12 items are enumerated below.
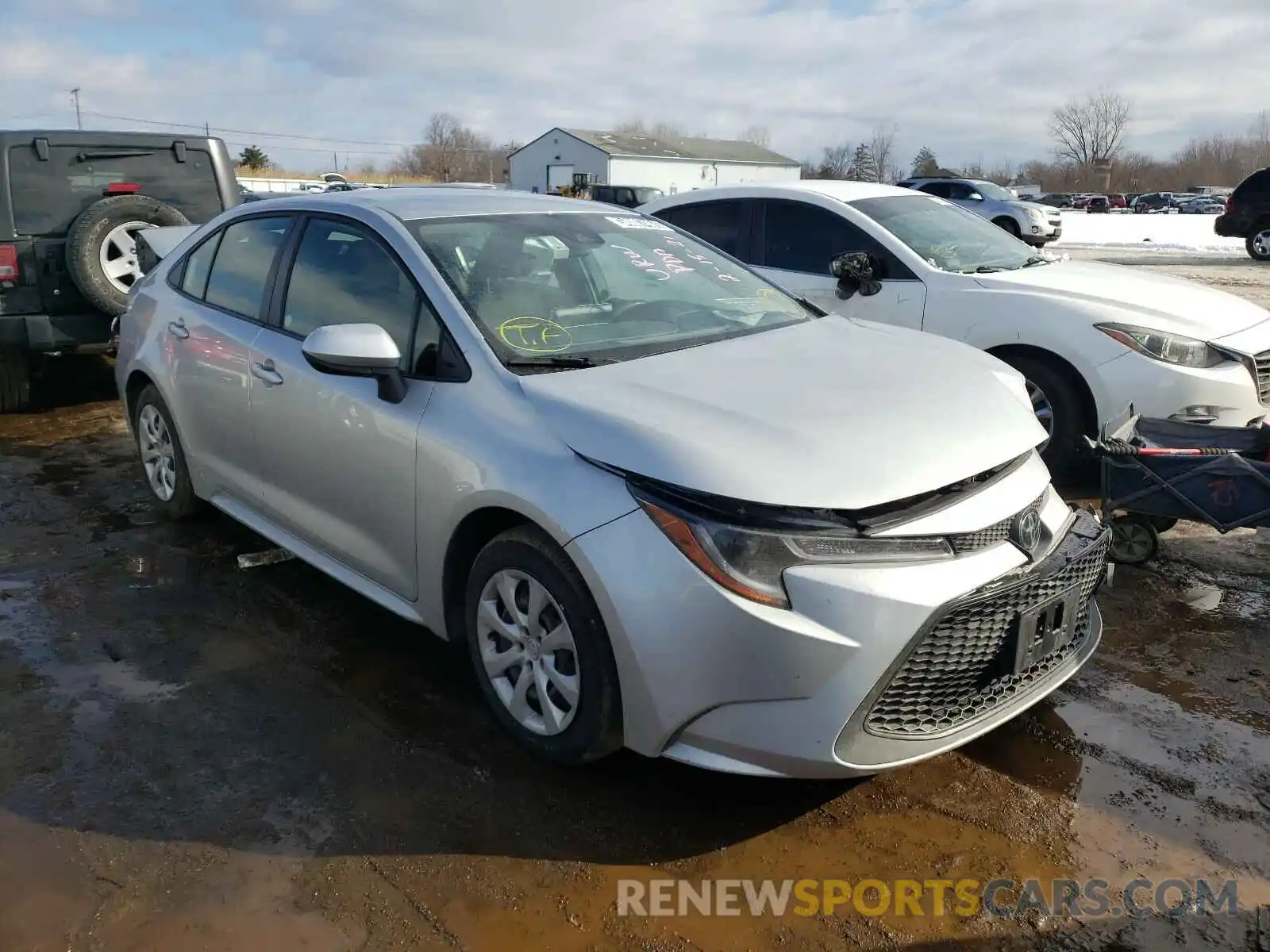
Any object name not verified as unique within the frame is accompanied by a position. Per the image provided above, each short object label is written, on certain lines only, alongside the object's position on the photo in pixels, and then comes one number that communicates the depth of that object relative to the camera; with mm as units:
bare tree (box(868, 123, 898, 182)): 88625
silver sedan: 2453
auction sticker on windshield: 4141
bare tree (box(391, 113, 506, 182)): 105812
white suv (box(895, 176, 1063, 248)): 22562
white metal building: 62906
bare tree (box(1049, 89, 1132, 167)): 93000
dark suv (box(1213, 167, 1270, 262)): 18797
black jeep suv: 7246
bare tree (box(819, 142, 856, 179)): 90438
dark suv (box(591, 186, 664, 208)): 29000
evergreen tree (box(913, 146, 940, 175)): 82375
